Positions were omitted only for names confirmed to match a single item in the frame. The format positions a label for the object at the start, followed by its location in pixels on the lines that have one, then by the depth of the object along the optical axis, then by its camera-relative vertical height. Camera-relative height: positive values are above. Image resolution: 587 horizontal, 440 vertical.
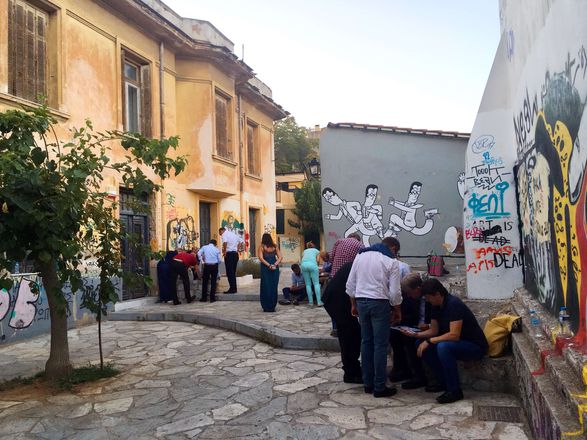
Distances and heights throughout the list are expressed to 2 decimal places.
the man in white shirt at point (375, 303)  4.93 -0.63
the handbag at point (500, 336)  4.99 -1.00
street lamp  16.00 +2.46
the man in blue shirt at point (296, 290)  11.12 -1.04
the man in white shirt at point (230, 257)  12.87 -0.29
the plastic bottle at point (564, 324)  3.91 -0.73
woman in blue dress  10.10 -0.55
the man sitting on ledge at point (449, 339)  4.70 -0.98
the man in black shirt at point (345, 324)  5.50 -0.92
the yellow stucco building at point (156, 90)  9.99 +3.94
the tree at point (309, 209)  33.00 +2.31
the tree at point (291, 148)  41.88 +8.09
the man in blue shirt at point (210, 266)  12.02 -0.47
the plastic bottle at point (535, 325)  4.45 -0.87
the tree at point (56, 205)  4.99 +0.51
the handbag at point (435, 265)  12.21 -0.68
